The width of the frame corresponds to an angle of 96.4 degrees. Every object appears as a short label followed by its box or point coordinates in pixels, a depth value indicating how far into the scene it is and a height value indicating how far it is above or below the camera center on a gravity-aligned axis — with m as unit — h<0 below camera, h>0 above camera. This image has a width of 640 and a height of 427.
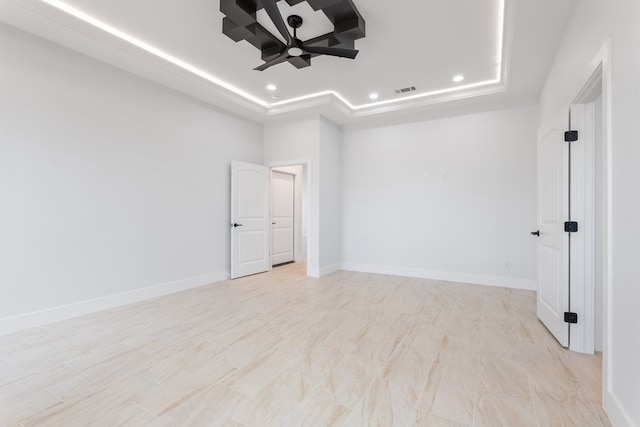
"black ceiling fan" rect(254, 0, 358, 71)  2.68 +1.59
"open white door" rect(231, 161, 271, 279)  4.94 -0.12
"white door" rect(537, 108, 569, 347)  2.41 -0.12
